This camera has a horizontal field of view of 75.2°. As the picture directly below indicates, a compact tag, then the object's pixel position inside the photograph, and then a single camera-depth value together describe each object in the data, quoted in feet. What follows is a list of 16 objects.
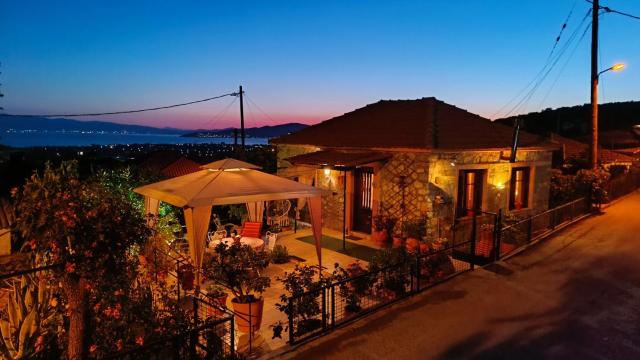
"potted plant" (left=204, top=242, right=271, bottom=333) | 21.61
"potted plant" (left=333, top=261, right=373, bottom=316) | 23.17
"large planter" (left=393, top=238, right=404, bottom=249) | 37.11
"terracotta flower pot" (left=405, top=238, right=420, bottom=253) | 33.65
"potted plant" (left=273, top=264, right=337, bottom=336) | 20.99
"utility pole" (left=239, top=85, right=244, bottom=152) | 85.13
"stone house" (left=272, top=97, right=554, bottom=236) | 38.50
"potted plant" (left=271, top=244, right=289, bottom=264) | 33.99
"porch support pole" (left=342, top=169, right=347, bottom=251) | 38.06
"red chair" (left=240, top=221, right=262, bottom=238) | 35.68
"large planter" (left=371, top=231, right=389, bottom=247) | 39.40
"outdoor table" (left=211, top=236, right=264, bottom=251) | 32.65
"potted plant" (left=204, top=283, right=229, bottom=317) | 21.61
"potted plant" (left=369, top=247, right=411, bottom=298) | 25.23
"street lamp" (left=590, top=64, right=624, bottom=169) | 51.21
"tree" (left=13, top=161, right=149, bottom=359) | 14.32
